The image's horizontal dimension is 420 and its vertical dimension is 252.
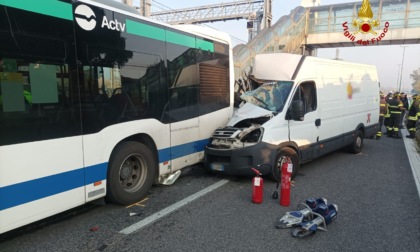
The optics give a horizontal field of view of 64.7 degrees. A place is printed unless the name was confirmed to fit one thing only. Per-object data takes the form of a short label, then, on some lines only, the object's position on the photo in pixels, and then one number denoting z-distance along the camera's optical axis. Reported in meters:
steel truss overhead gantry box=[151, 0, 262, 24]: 40.41
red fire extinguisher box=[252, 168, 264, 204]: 5.13
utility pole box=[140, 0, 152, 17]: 12.59
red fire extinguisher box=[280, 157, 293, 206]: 5.07
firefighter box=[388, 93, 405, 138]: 13.43
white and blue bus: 3.53
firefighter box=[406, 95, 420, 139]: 13.26
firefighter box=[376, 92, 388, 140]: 14.19
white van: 6.14
